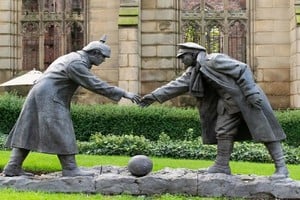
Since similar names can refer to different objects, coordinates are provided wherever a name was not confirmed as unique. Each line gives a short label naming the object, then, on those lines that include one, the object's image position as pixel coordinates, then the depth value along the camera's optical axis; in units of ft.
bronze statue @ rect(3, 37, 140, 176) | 26.61
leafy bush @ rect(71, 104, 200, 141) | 51.08
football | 26.81
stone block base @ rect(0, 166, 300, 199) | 26.08
